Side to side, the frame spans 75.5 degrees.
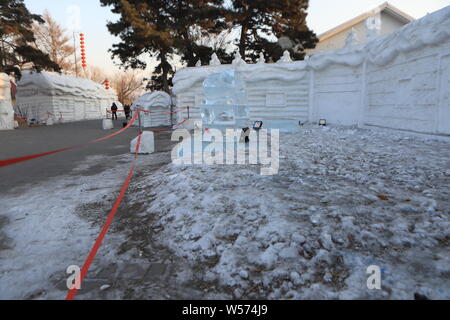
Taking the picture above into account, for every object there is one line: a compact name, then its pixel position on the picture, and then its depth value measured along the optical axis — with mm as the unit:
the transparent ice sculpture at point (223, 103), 7812
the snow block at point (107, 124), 16581
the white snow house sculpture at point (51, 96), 23984
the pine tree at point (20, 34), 17452
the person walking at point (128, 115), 24562
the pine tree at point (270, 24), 16359
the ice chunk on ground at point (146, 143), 7691
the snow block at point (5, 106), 17261
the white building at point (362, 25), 18734
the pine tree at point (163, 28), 15929
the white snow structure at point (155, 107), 17141
